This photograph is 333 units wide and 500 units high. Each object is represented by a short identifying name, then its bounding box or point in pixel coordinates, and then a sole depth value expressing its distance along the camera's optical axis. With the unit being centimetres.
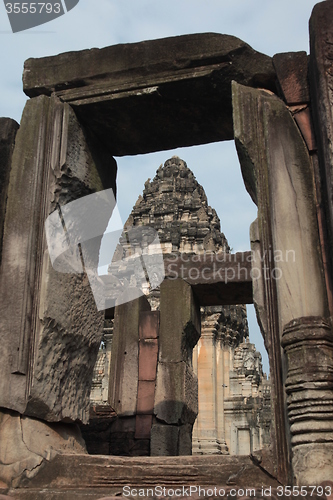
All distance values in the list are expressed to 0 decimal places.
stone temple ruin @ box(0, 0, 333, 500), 326
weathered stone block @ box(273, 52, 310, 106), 387
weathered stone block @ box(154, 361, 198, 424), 826
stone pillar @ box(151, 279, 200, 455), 818
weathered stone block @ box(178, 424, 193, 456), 818
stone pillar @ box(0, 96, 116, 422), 382
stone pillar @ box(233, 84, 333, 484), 300
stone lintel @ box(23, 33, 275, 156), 415
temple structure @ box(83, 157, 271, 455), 1586
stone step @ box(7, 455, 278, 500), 324
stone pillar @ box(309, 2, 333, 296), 340
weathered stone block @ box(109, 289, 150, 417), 888
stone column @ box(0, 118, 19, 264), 423
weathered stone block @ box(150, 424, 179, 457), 808
